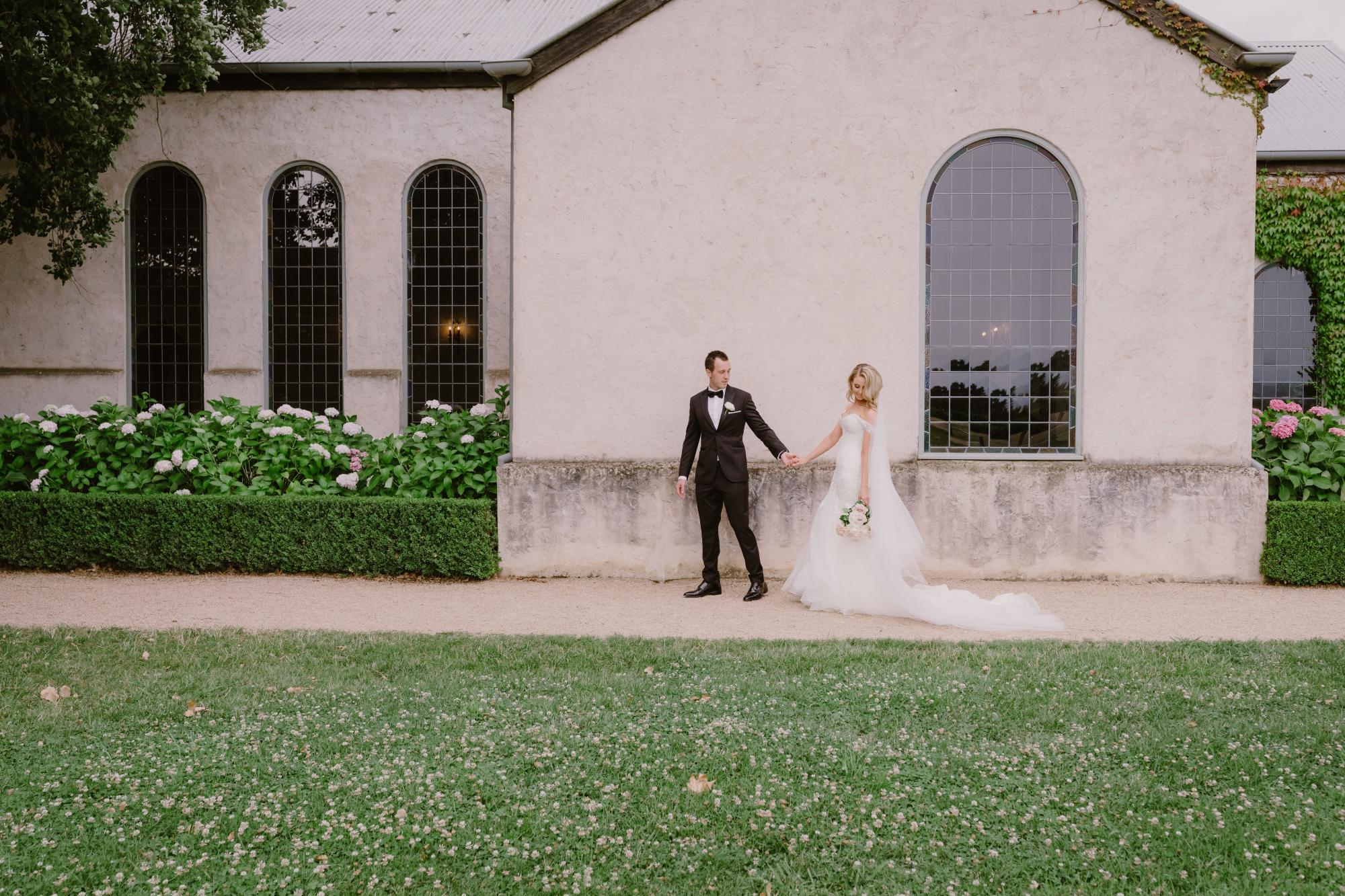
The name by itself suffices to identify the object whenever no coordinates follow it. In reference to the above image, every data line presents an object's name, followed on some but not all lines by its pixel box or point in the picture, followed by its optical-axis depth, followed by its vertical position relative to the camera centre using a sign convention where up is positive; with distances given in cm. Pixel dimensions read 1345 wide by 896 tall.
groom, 779 -8
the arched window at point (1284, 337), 1357 +176
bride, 697 -102
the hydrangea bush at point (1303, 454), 840 -11
